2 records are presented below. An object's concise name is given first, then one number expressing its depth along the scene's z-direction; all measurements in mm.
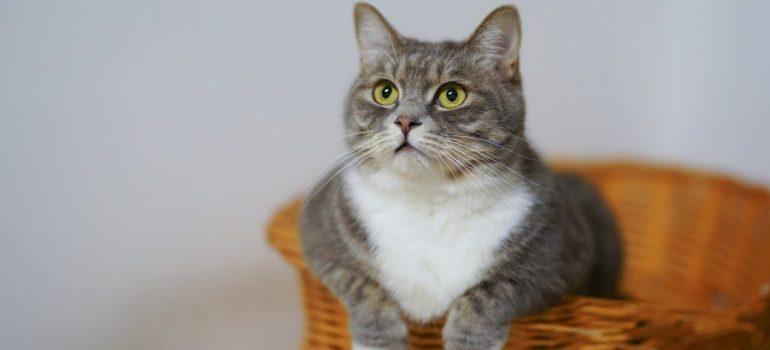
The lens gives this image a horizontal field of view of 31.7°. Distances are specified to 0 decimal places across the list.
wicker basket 859
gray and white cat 843
